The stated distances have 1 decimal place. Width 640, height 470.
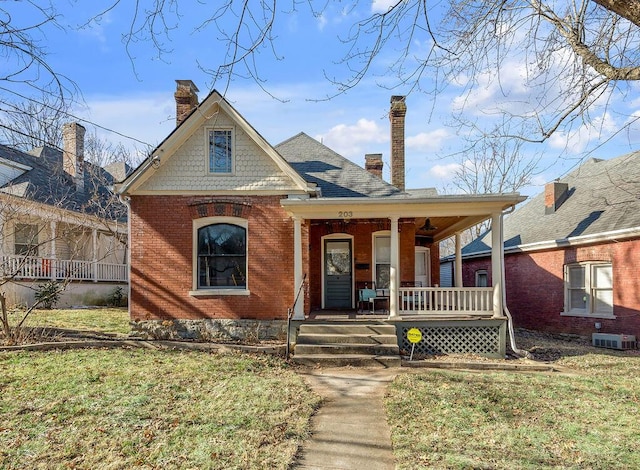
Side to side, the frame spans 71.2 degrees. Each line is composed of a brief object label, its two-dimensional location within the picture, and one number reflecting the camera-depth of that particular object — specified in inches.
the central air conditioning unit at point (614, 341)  474.9
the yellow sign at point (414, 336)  380.2
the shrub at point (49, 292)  580.7
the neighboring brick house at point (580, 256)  495.5
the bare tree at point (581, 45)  179.3
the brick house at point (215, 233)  449.1
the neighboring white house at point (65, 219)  631.2
